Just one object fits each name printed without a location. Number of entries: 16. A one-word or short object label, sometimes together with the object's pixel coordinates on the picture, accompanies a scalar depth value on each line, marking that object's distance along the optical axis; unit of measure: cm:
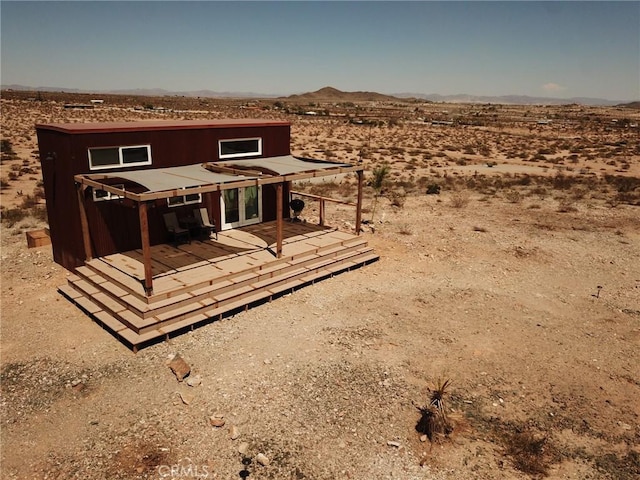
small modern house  924
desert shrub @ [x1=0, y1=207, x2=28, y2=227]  1562
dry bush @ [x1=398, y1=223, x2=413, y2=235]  1569
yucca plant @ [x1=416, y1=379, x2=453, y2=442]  639
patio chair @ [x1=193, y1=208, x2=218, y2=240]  1251
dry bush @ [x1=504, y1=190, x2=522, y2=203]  2118
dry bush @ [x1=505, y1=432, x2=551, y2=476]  592
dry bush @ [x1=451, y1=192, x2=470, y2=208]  1961
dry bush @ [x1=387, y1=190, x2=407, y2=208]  1935
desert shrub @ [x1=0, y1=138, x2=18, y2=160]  2815
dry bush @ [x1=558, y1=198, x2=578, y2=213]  1925
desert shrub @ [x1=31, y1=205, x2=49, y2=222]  1617
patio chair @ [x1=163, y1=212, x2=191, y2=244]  1195
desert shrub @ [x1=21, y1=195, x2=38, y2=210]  1746
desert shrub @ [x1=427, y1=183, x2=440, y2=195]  2215
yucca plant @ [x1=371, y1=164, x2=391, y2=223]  1783
